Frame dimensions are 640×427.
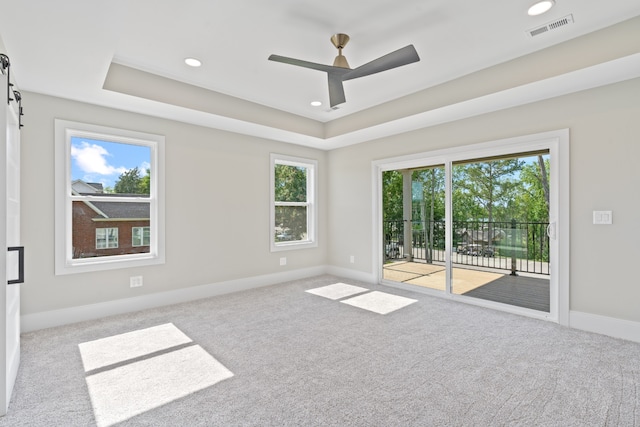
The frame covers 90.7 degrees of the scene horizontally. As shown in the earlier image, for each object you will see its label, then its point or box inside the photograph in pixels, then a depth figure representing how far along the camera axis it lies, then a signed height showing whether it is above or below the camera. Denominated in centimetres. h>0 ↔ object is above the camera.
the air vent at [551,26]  252 +154
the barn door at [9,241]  187 -18
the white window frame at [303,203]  513 +17
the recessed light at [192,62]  316 +154
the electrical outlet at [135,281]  376 -80
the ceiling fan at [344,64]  247 +122
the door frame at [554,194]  325 +19
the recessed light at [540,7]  232 +155
